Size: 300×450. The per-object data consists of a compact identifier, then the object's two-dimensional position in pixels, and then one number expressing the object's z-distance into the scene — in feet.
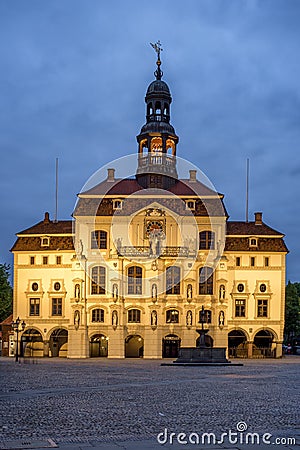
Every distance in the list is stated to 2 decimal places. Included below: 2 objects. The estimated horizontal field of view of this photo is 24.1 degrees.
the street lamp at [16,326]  205.25
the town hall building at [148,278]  225.35
